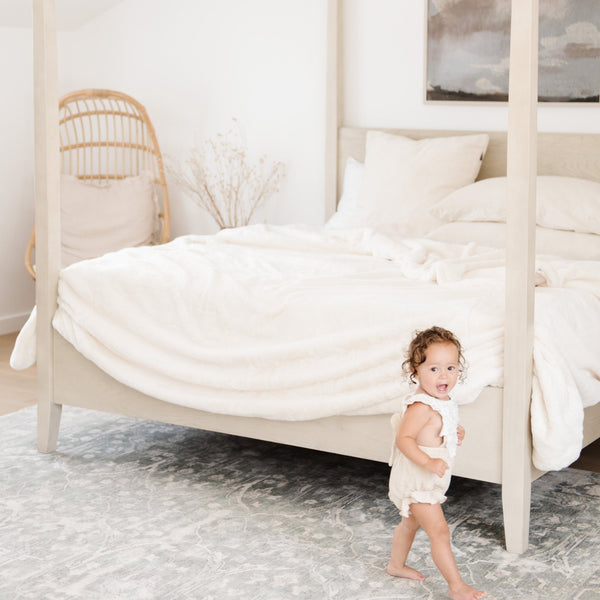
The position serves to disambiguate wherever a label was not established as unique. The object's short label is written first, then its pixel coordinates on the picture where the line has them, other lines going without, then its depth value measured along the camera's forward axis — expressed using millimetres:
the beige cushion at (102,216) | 4828
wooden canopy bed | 2359
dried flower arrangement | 4879
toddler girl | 2188
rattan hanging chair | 4941
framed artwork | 3965
